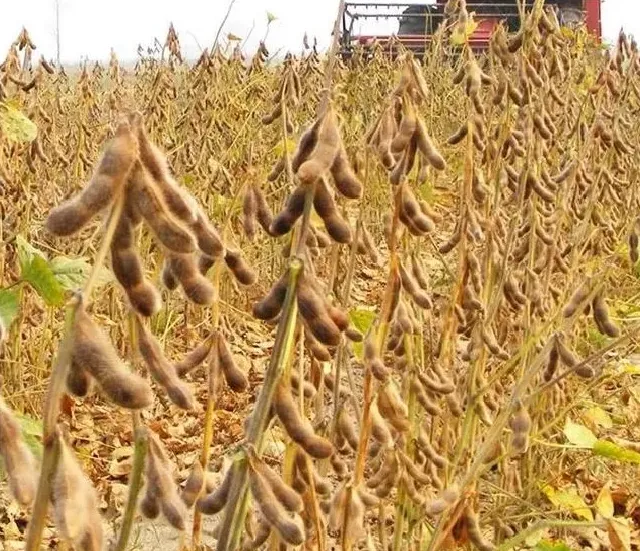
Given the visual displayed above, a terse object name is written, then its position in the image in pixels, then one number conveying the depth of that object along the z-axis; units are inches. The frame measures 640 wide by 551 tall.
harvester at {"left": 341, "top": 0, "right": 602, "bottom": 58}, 541.6
